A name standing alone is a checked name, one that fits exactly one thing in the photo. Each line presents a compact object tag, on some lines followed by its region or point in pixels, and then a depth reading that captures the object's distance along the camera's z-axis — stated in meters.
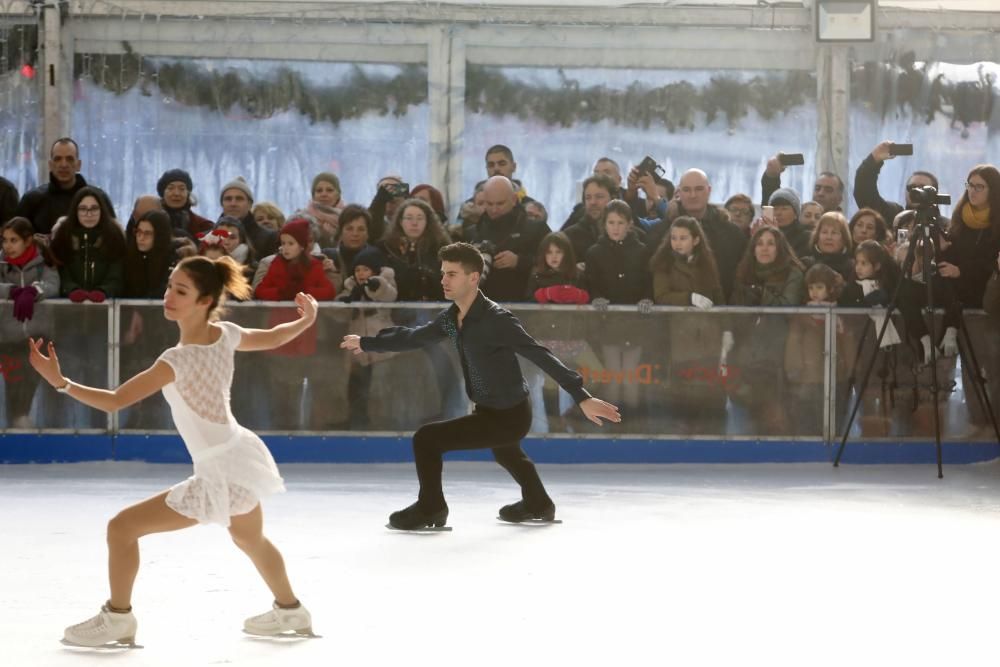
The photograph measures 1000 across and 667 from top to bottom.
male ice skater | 13.30
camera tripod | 18.48
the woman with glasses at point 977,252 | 19.37
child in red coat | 18.73
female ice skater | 8.62
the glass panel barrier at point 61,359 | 18.62
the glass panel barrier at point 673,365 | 19.03
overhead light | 24.42
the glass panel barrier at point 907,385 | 19.25
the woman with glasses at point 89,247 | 18.95
